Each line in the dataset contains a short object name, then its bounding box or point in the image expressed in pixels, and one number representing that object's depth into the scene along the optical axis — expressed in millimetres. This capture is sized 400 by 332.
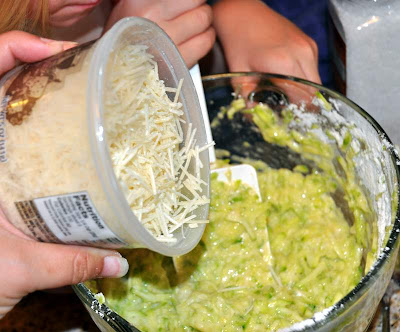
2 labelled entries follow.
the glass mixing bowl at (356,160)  756
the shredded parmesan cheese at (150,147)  711
